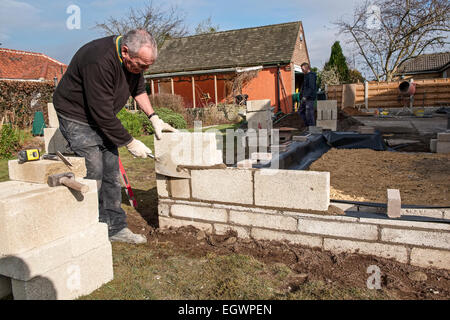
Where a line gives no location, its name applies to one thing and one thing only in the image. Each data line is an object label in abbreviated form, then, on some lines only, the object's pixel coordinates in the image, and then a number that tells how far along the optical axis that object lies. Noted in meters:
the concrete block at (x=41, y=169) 2.14
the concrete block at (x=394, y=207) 2.58
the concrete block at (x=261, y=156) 4.31
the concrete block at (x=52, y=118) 4.84
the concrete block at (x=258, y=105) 9.04
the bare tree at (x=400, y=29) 19.11
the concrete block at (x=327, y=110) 8.62
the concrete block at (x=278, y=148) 5.13
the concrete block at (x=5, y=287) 2.14
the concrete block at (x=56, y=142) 3.00
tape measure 2.20
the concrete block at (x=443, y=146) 6.00
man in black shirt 2.61
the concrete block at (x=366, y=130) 7.36
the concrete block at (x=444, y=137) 5.99
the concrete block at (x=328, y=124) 8.63
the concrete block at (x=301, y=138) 6.35
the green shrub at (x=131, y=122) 10.57
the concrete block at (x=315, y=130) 7.65
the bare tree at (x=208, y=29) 33.81
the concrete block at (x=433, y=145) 6.18
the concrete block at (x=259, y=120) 9.12
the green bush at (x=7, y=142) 8.22
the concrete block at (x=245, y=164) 3.18
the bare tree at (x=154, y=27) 25.70
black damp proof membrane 5.68
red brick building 18.38
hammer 2.00
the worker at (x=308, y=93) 8.93
